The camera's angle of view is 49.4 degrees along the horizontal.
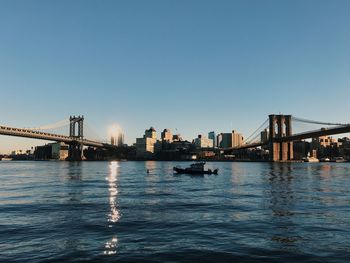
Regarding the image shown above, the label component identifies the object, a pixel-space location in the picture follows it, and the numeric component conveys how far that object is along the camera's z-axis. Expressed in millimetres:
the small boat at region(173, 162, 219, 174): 90231
